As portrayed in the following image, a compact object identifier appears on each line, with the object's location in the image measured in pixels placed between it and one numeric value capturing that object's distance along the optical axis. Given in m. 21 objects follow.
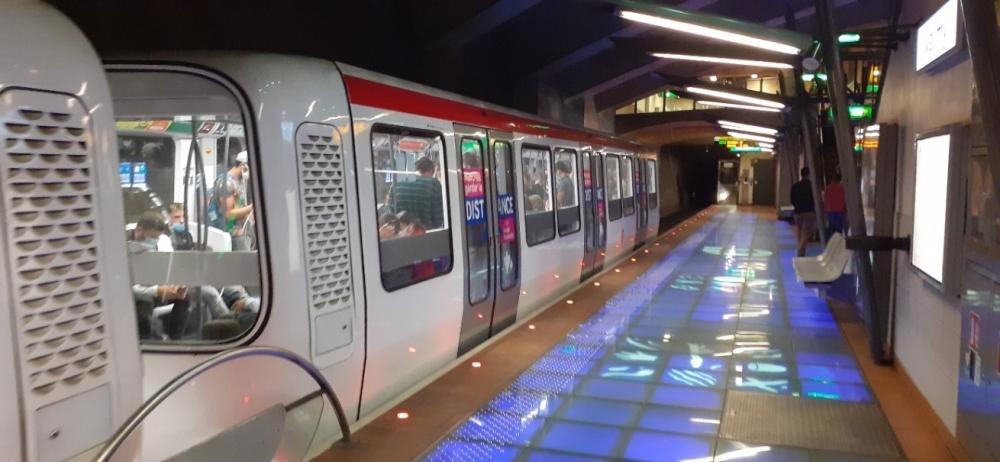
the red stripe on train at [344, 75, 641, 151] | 4.91
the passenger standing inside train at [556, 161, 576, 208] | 9.78
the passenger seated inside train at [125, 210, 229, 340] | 4.34
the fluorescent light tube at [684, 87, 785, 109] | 11.54
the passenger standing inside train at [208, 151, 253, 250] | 4.20
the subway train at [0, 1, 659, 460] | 2.03
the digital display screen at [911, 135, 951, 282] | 4.61
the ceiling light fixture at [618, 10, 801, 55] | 6.38
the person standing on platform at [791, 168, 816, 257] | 13.53
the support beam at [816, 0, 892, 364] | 6.30
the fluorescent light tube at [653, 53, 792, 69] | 8.18
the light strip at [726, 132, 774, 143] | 25.87
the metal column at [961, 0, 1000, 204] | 2.80
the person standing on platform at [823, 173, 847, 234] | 11.23
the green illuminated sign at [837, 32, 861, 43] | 7.19
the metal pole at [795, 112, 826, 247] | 10.15
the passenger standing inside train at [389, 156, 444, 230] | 5.41
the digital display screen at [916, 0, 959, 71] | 4.41
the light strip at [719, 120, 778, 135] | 20.67
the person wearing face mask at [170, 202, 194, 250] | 4.34
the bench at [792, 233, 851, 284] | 7.98
